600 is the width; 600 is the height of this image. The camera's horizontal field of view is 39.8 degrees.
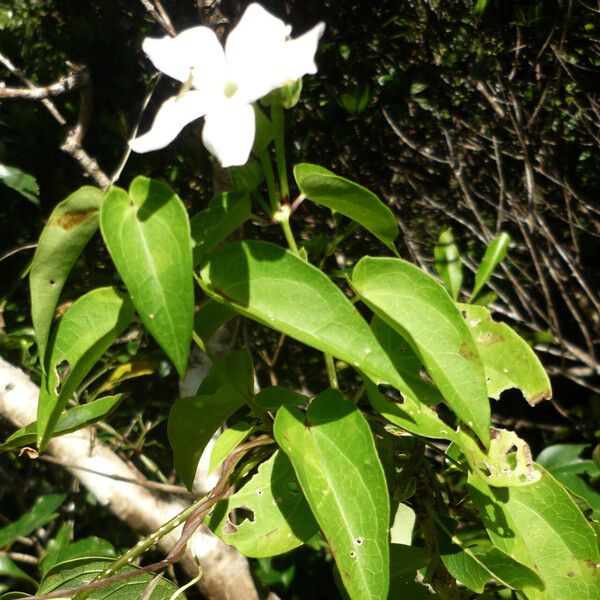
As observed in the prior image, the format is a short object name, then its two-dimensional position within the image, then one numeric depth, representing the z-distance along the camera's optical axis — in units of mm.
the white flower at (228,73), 227
